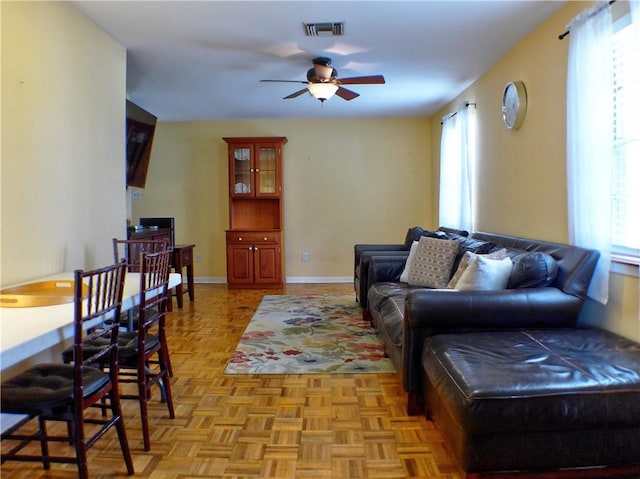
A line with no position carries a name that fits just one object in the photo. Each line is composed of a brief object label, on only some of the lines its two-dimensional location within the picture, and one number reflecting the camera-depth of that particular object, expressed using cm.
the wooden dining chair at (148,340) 189
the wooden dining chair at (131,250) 285
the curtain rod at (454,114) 414
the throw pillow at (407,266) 344
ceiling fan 342
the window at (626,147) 207
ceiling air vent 284
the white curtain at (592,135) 217
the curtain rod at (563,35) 244
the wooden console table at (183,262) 458
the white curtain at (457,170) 419
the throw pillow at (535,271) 227
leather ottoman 144
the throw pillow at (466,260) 269
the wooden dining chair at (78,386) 142
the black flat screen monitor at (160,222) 507
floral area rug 281
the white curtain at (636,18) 189
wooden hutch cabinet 568
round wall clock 313
